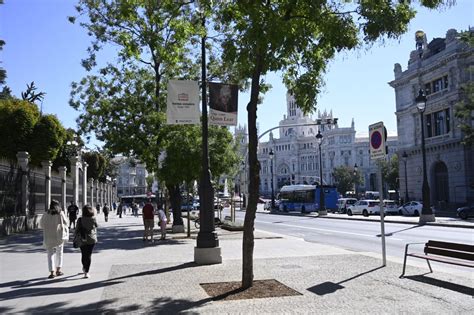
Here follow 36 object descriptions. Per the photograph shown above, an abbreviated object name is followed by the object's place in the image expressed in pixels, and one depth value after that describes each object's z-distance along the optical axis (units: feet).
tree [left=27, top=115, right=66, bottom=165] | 95.09
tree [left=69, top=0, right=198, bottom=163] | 82.17
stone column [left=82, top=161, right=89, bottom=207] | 146.20
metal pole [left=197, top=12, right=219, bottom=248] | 43.29
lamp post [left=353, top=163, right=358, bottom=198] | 394.36
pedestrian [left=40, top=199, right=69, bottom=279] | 37.96
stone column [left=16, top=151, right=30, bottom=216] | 83.01
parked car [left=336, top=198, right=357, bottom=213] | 177.08
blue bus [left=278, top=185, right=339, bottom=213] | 182.12
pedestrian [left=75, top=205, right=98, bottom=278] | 37.45
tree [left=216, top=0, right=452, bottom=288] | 29.48
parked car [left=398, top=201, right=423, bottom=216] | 157.89
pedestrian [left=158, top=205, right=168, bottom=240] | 71.72
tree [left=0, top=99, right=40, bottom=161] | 91.97
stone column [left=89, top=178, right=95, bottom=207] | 176.89
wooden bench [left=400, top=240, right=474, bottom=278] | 30.68
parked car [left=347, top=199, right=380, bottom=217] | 160.45
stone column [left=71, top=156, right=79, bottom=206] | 127.16
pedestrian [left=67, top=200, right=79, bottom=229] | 92.02
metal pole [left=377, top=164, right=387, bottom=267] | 38.56
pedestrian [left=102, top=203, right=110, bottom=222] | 139.74
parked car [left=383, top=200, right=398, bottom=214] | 166.50
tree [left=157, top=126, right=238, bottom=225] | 73.87
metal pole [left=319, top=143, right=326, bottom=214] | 160.38
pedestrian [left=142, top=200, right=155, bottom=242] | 67.08
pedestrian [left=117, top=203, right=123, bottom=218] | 178.90
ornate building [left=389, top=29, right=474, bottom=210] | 184.65
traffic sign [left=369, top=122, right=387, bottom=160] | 39.73
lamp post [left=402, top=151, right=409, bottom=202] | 214.01
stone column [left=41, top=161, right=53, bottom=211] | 97.57
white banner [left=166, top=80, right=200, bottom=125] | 41.78
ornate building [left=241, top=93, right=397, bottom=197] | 530.68
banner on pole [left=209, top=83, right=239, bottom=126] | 39.58
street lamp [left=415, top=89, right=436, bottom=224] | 104.22
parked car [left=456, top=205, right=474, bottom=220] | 124.98
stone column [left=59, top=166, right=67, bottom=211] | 114.75
